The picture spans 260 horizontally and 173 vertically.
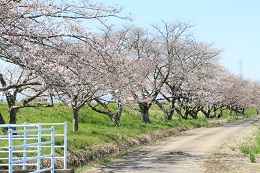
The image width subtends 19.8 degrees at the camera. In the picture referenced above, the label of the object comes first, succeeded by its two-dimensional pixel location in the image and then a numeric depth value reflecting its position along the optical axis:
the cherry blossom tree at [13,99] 32.10
